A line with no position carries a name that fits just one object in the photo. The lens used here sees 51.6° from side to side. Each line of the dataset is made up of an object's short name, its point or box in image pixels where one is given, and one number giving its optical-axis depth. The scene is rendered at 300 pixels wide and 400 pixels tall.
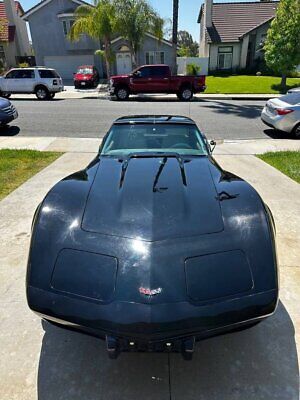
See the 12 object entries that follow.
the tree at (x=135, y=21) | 20.91
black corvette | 1.77
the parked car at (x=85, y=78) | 22.61
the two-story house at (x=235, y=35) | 29.33
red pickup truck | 17.42
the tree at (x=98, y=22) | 20.30
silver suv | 17.47
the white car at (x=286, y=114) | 9.08
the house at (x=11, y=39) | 30.27
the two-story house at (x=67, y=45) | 27.33
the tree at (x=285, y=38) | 18.67
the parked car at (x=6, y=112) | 9.45
